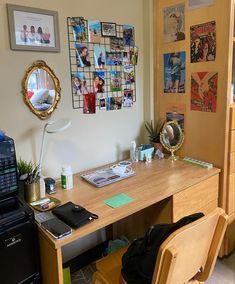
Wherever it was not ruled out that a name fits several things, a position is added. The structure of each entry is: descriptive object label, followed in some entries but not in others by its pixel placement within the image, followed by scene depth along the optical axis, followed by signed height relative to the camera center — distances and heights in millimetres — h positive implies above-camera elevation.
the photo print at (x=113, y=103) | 2088 -80
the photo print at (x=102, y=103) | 2039 -76
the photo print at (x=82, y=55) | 1850 +261
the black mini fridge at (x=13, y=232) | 1180 -601
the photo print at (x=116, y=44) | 2023 +364
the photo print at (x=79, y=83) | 1864 +72
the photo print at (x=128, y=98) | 2193 -47
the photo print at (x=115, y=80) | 2070 +95
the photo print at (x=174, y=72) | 2055 +146
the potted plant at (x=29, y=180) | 1507 -470
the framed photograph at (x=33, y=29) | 1551 +390
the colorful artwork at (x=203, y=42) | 1836 +332
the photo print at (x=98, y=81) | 1971 +87
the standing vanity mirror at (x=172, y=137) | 2145 -358
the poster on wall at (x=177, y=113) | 2129 -172
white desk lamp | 1582 -196
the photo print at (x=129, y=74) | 2150 +145
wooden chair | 963 -644
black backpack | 1140 -715
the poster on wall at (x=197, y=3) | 1817 +589
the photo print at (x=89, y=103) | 1949 -70
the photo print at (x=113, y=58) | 2020 +254
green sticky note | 1480 -596
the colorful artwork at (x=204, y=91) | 1895 -3
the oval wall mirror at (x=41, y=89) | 1661 +34
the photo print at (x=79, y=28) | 1803 +437
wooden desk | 1271 -602
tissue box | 2160 -478
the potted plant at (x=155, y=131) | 2257 -331
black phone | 1214 -612
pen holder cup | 1509 -537
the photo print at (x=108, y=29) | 1951 +458
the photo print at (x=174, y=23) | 1983 +503
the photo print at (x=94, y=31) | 1884 +431
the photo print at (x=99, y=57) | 1946 +259
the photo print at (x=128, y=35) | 2088 +440
